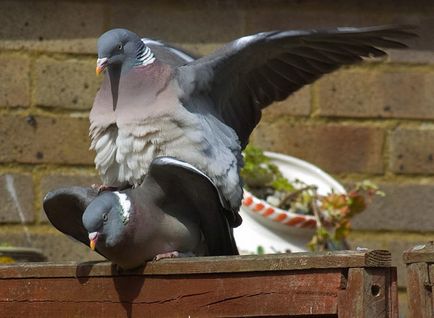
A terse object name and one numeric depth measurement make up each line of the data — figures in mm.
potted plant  7766
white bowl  7773
